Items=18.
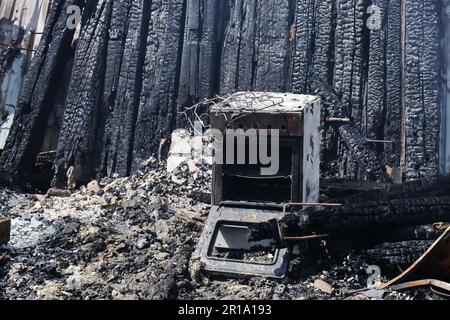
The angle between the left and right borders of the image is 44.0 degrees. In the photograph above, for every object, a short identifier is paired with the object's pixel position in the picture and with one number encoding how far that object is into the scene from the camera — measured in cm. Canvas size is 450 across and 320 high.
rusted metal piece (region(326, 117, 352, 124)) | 615
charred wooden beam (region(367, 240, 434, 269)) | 407
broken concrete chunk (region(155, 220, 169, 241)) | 503
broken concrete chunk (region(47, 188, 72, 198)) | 659
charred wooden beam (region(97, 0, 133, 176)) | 686
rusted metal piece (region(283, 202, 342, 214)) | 441
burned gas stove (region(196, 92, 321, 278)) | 468
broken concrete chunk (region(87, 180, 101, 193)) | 656
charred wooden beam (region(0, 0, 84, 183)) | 695
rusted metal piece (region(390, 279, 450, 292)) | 381
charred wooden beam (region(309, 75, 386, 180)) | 599
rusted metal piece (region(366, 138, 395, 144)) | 606
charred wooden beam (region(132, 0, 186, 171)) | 669
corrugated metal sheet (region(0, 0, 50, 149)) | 747
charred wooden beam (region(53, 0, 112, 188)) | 682
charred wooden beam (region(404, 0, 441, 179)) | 589
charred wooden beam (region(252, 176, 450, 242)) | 426
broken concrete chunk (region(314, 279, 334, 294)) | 414
